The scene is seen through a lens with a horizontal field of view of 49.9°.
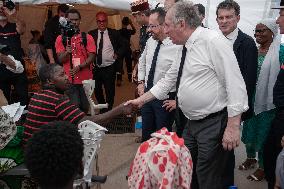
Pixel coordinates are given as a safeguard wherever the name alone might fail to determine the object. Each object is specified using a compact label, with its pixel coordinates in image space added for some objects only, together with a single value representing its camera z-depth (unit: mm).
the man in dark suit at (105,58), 5221
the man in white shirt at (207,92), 2218
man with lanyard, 4431
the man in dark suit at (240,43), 2782
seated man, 2490
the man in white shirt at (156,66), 3221
